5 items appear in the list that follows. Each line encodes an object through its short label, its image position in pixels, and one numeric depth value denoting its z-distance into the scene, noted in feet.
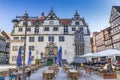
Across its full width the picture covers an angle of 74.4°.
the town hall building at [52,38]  67.14
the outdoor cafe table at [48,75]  21.48
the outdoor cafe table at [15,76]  16.75
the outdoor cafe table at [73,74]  21.80
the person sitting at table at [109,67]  22.71
